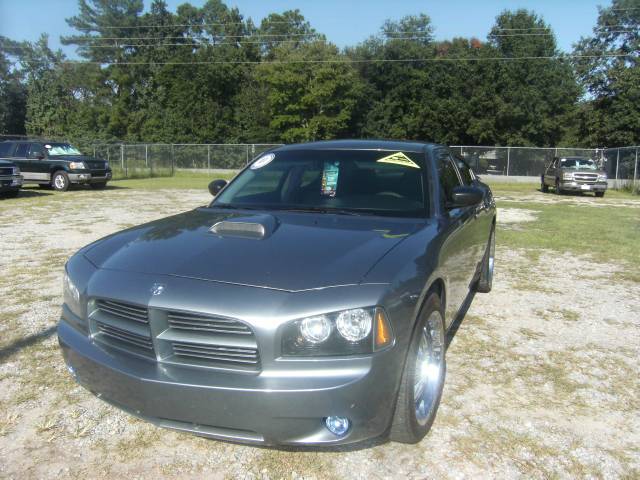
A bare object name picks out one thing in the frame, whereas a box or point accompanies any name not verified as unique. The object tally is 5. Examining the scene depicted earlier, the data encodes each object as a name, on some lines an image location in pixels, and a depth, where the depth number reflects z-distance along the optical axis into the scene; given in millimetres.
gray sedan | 2238
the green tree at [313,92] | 52406
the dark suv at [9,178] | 16359
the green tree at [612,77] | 41344
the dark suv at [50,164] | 19594
